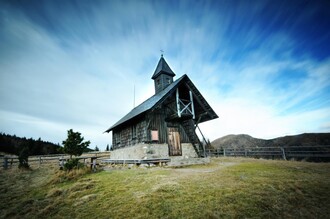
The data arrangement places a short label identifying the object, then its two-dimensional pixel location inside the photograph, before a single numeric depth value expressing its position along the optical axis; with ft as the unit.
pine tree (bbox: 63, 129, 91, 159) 34.01
